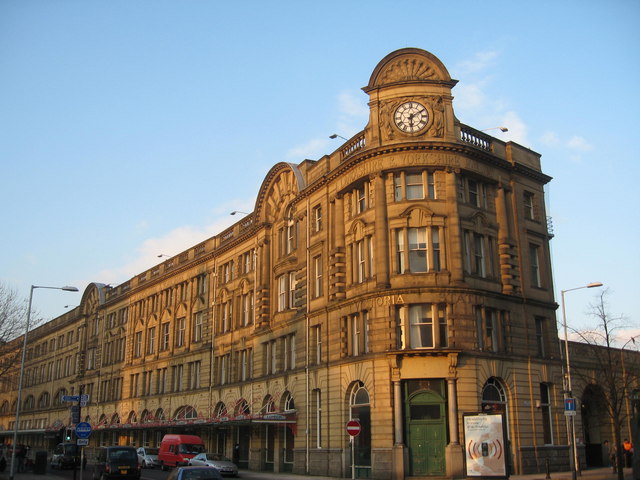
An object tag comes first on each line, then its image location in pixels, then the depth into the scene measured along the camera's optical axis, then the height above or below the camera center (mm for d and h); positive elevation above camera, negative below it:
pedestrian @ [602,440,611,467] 46906 -2041
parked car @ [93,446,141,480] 36000 -1999
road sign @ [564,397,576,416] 32281 +818
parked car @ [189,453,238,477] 41281 -2201
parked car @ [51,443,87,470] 53656 -2411
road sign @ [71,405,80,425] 33188 +543
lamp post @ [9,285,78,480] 40672 +7715
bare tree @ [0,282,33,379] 46781 +6434
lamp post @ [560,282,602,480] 32459 +1361
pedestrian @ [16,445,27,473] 48425 -2211
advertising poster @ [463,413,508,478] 28547 -937
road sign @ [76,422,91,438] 29047 -188
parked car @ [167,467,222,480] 19994 -1400
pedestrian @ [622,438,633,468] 40688 -1692
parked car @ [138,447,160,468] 55034 -2528
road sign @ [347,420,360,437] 28291 -99
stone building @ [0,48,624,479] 36750 +7247
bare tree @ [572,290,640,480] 42294 +4210
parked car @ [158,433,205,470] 46984 -1674
